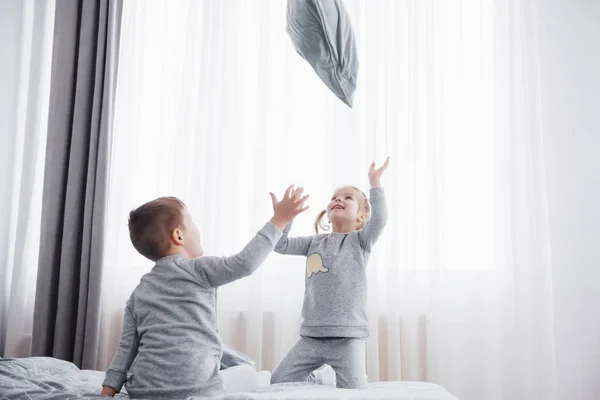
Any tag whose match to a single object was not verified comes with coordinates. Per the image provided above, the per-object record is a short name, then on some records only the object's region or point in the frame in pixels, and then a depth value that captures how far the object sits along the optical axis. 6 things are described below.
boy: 1.26
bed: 1.17
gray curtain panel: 2.51
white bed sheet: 1.14
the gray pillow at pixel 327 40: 1.82
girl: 1.69
